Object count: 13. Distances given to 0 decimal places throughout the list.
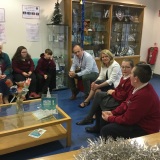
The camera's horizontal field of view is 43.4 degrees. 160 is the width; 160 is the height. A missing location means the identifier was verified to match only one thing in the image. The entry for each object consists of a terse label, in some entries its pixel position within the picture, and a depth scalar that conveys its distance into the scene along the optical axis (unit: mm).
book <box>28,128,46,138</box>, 2340
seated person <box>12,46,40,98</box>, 3921
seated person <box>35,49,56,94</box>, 4118
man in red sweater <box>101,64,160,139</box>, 1891
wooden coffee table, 2121
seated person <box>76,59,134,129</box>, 2472
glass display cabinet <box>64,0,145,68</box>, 4657
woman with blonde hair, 3217
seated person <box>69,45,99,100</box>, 3768
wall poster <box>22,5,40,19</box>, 4160
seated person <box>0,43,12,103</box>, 3591
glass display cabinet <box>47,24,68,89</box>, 4465
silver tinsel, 931
